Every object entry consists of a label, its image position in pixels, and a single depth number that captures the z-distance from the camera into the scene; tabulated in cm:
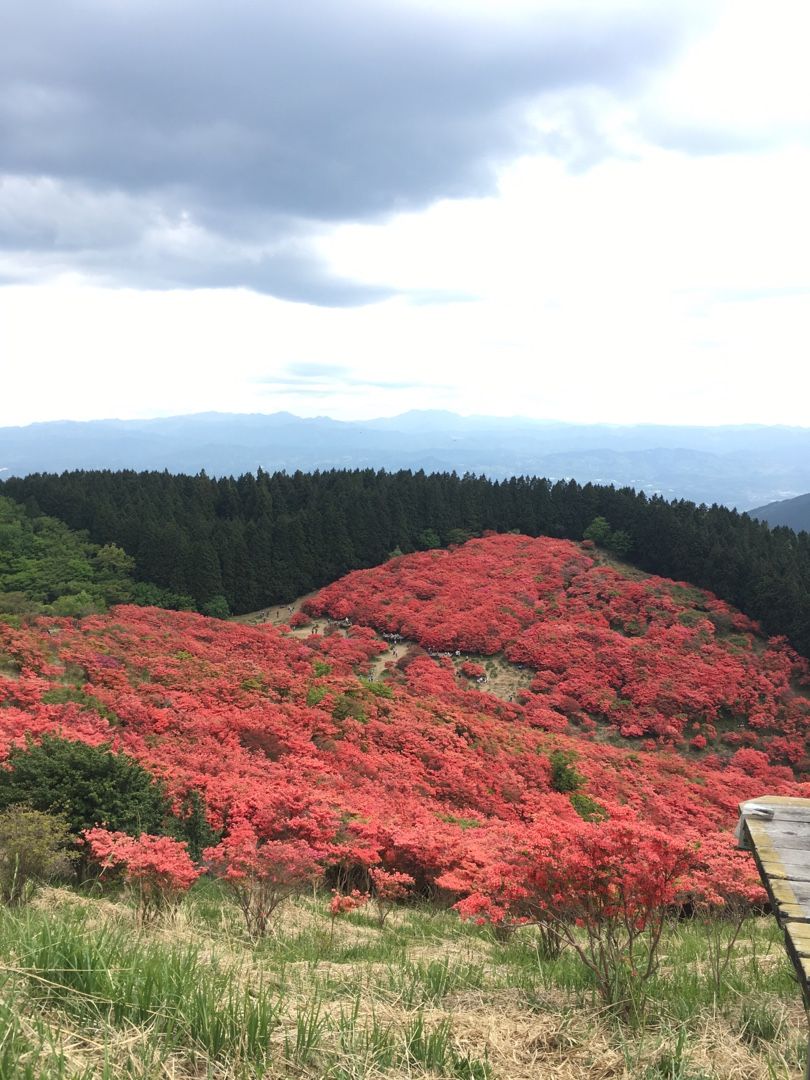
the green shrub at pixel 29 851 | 744
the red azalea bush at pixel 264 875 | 743
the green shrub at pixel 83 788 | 932
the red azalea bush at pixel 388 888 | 960
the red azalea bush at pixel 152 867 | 738
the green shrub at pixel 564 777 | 1994
